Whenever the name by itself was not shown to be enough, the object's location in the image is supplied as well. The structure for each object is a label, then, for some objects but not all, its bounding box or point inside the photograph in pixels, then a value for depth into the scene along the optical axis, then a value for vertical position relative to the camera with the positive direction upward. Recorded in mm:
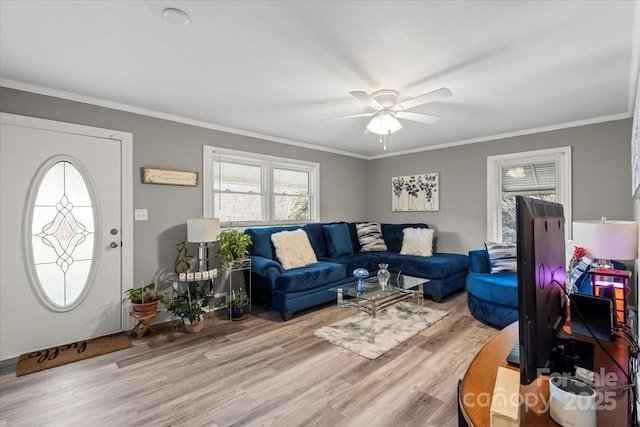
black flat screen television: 686 -173
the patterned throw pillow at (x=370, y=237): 5263 -407
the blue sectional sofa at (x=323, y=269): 3586 -736
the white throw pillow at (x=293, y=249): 3994 -472
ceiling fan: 2623 +943
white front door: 2689 -211
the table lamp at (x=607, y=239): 1959 -177
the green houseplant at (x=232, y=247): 3594 -386
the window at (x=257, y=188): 4082 +390
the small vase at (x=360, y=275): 3346 -679
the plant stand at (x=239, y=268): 3639 -649
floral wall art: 5227 +372
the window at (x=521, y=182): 3969 +430
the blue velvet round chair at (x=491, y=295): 3141 -872
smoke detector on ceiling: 1741 +1152
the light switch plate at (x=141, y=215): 3355 -1
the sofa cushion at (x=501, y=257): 3576 -524
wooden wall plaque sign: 3406 +441
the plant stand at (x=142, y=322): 3064 -1087
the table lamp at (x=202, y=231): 3363 -180
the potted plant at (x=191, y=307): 3186 -964
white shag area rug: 2830 -1209
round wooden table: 771 -516
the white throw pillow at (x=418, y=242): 4797 -456
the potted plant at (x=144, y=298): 3074 -864
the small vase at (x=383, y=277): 3406 -705
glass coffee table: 3004 -845
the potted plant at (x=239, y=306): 3602 -1088
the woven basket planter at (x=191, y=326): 3219 -1170
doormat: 2540 -1234
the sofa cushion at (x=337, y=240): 4812 -417
